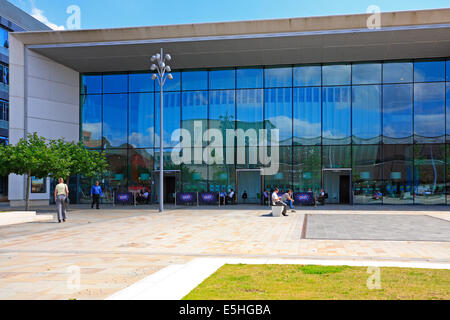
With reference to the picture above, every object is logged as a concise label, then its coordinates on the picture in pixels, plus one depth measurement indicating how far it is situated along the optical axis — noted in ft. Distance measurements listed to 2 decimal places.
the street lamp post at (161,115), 69.05
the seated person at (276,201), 61.16
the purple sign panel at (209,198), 91.76
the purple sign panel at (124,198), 95.50
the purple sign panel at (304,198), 87.61
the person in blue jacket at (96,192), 81.66
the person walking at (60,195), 49.62
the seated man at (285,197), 62.24
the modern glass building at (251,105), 83.87
